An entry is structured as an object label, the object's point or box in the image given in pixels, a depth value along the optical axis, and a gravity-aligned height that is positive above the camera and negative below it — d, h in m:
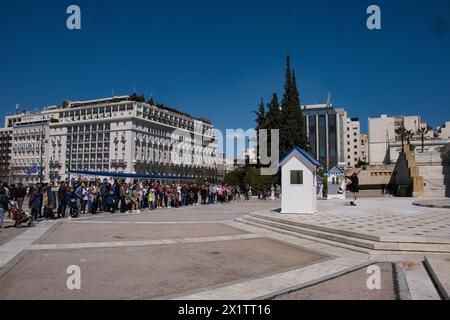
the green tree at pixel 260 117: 51.00 +8.82
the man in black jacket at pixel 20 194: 17.40 -0.89
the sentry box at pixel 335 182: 31.23 -0.62
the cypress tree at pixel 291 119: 46.69 +7.92
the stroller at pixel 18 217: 13.59 -1.60
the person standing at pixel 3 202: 13.28 -1.00
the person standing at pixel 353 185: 21.02 -0.61
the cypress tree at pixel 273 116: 48.56 +8.54
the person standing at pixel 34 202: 16.03 -1.19
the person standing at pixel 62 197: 16.98 -1.02
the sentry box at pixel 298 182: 15.74 -0.30
